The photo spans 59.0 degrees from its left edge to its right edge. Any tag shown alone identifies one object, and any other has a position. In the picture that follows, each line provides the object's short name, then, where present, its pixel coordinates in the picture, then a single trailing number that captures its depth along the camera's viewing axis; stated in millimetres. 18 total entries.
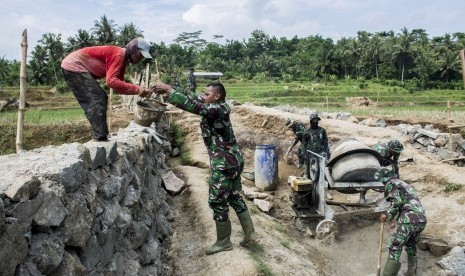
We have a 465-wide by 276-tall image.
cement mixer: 7219
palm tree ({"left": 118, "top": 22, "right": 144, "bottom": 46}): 50500
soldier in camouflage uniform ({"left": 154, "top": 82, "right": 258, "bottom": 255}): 4539
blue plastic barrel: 10016
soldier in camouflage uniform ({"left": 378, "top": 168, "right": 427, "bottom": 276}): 5512
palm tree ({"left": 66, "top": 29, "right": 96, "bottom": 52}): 46125
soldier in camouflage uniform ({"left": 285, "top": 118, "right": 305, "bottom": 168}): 9863
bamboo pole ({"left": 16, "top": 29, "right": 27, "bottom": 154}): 5559
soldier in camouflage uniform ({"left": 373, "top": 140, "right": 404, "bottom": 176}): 6773
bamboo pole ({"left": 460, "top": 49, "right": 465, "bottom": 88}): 9511
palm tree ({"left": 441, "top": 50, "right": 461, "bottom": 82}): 48188
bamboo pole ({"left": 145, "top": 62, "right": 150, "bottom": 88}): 9427
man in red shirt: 4543
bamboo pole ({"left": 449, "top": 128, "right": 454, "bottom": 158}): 12288
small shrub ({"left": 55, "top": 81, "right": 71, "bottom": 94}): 34050
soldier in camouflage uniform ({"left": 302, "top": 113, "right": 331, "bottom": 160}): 9422
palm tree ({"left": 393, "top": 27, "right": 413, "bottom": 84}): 51875
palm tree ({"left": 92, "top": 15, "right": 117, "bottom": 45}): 49250
